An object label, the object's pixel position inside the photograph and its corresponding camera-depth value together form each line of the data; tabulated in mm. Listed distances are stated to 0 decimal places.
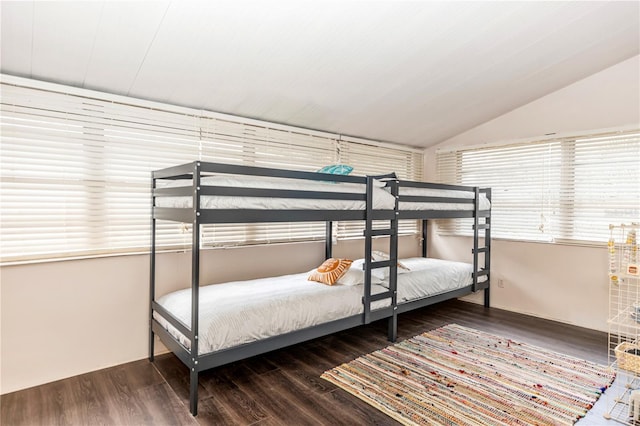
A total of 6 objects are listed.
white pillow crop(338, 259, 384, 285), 3195
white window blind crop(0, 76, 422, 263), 2404
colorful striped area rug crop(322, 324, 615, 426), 2205
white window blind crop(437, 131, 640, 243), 3596
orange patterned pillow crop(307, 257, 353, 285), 3189
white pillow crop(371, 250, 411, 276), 3682
